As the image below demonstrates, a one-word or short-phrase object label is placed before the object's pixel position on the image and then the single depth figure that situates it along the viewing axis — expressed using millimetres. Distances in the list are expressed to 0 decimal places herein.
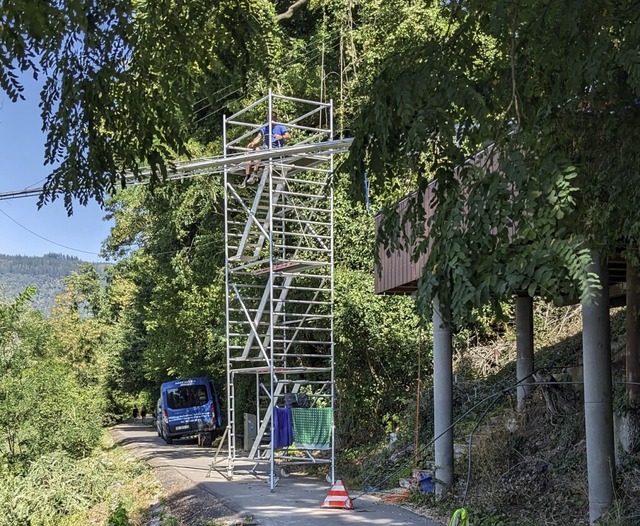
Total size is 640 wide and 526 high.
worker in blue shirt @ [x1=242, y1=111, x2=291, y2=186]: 17500
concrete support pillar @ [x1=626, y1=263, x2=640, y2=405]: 11836
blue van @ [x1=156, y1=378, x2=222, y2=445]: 30844
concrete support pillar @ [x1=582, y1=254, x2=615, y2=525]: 9953
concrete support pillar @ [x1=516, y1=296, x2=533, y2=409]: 15750
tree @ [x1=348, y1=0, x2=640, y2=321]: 5629
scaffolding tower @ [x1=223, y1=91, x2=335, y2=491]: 16859
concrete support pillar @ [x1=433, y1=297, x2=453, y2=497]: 13352
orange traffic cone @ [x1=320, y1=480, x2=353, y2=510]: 13133
